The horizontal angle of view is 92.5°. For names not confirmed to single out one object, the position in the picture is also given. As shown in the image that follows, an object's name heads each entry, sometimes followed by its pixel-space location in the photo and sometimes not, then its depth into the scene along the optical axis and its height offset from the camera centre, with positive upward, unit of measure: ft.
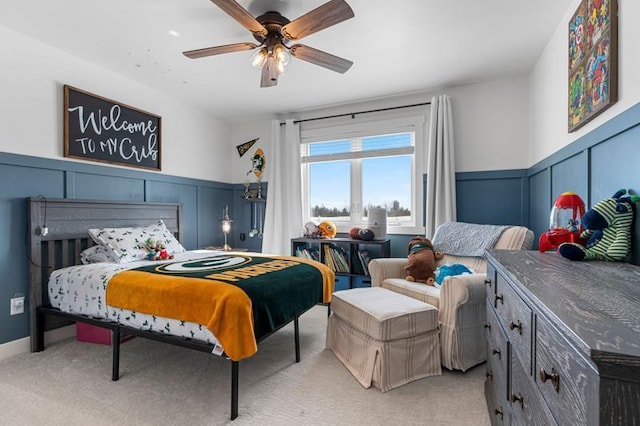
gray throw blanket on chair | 8.34 -0.80
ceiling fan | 5.52 +3.57
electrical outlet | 7.52 -2.34
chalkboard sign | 8.57 +2.46
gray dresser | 1.48 -0.85
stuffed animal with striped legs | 3.95 -0.29
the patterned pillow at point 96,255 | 8.21 -1.21
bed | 5.15 -1.55
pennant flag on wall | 14.47 +3.07
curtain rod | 11.46 +3.91
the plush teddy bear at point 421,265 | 8.21 -1.49
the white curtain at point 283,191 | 13.07 +0.84
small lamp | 13.18 -0.55
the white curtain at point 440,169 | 10.54 +1.45
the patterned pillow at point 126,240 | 8.29 -0.84
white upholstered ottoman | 5.97 -2.66
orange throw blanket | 4.99 -1.50
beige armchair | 6.48 -2.33
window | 11.76 +1.50
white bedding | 5.52 -2.01
